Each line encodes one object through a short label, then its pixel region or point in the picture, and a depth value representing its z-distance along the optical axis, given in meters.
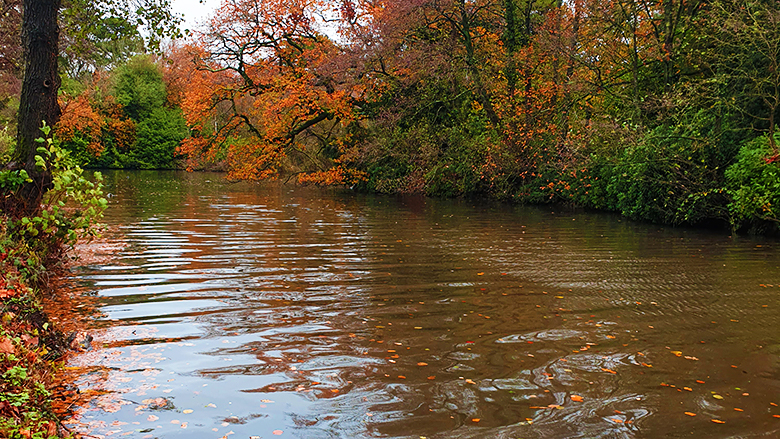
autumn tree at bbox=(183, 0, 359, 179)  24.61
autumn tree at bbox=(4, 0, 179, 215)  7.50
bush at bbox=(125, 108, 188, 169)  52.22
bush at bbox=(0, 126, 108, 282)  6.26
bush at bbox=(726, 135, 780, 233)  13.40
